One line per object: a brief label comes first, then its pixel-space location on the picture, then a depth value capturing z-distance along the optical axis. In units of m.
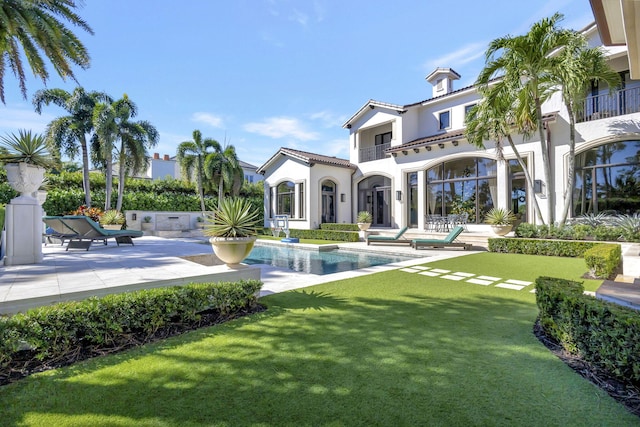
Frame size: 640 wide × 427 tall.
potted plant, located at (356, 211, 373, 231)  19.56
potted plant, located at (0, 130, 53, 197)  7.05
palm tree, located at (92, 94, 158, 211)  21.16
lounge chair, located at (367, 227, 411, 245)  15.57
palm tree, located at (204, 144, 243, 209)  25.83
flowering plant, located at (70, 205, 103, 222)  18.01
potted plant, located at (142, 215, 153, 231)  23.61
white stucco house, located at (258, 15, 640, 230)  13.33
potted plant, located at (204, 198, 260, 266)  5.91
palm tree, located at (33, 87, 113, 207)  21.08
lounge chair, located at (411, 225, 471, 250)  13.62
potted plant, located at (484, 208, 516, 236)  14.25
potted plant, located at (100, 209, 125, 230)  18.06
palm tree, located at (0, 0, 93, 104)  8.38
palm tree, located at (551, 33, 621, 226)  10.68
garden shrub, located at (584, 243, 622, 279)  7.23
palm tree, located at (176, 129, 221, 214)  26.13
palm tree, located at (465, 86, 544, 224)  12.59
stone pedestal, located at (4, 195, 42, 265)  6.69
